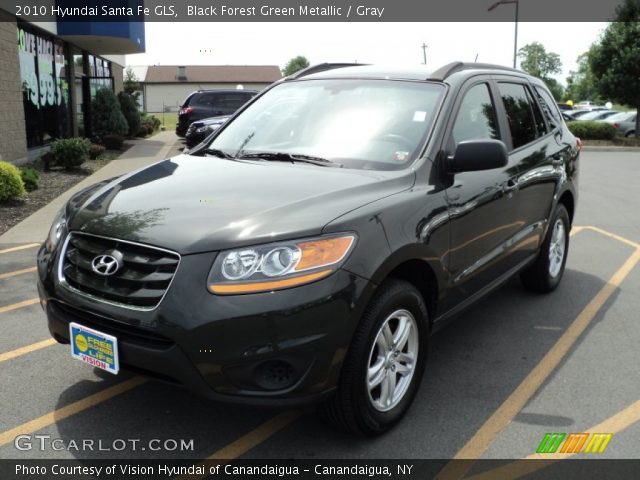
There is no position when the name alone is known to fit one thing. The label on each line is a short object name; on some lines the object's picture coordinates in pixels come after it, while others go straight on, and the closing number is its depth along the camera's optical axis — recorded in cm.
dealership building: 1342
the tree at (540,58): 11274
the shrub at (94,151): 1588
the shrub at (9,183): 935
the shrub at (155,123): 2973
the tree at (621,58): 2456
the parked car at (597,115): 3253
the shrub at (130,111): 2378
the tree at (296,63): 10661
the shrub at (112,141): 1878
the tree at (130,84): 3065
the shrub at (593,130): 2486
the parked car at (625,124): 2906
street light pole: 3136
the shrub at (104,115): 2083
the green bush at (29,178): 1058
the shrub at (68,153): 1331
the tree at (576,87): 9075
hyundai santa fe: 263
